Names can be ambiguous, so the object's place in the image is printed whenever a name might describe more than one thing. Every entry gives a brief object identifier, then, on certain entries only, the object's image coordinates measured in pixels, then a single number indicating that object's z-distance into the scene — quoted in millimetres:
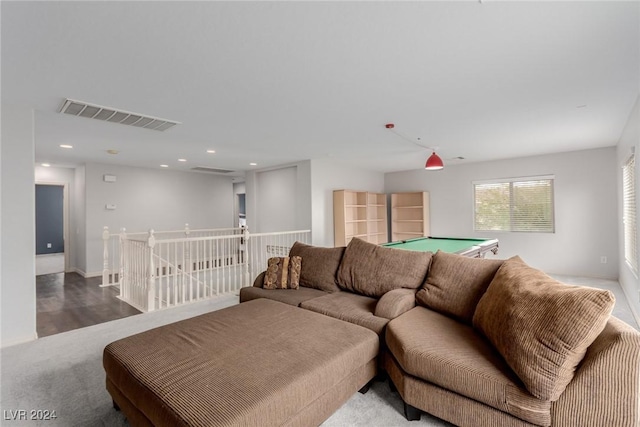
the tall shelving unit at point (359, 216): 6566
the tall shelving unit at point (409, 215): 7500
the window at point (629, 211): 3722
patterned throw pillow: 3244
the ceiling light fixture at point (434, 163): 4148
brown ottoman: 1313
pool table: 3957
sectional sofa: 1313
